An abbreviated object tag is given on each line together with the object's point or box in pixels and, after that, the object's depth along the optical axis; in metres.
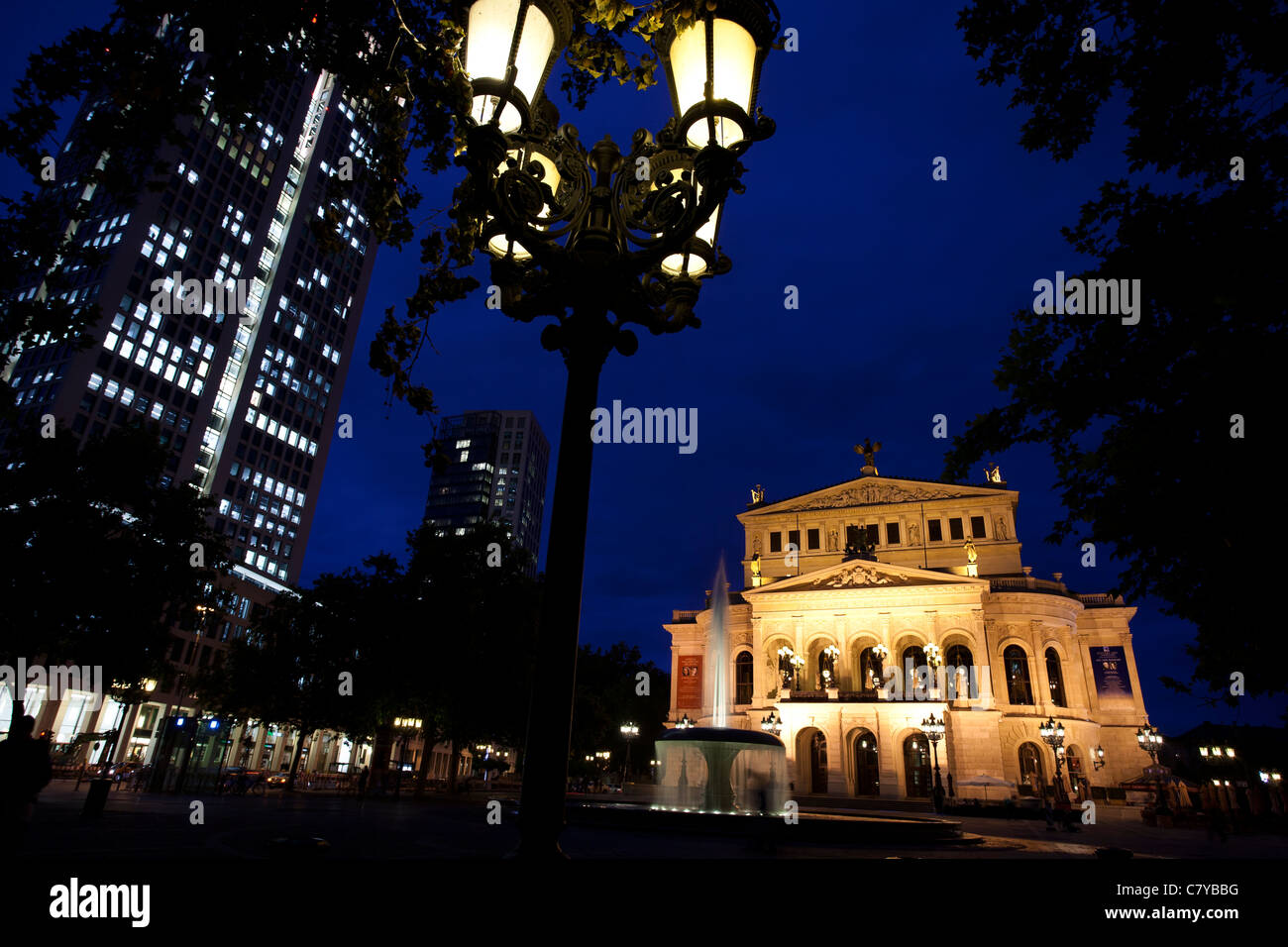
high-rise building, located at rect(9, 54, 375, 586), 66.00
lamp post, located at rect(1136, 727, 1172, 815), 34.66
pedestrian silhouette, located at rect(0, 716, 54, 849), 6.83
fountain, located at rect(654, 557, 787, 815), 20.80
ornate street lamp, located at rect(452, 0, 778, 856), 4.34
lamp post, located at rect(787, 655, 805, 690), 46.22
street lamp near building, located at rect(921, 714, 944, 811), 32.44
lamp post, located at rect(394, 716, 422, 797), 31.58
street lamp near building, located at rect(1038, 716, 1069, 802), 31.34
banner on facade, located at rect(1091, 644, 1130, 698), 45.12
